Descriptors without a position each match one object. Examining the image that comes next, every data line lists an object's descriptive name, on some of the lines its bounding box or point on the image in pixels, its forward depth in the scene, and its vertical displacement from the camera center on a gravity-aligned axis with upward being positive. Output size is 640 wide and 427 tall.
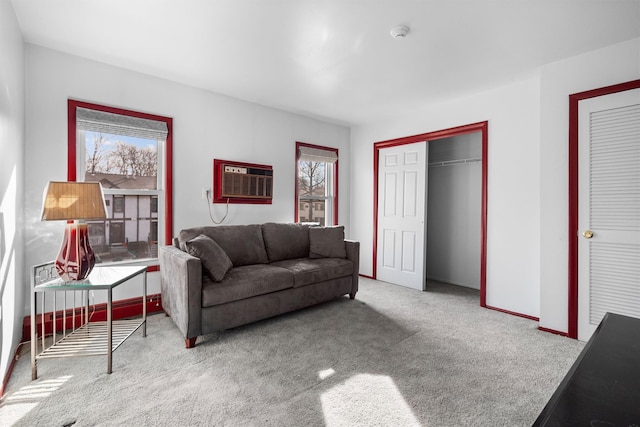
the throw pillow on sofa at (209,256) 2.69 -0.40
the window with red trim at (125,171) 2.91 +0.41
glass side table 2.04 -0.98
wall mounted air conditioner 3.73 +0.38
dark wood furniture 0.54 -0.36
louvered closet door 2.46 +0.06
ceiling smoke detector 2.32 +1.41
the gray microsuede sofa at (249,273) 2.55 -0.59
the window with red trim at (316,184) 4.72 +0.46
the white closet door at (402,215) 4.35 -0.02
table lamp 2.04 -0.02
